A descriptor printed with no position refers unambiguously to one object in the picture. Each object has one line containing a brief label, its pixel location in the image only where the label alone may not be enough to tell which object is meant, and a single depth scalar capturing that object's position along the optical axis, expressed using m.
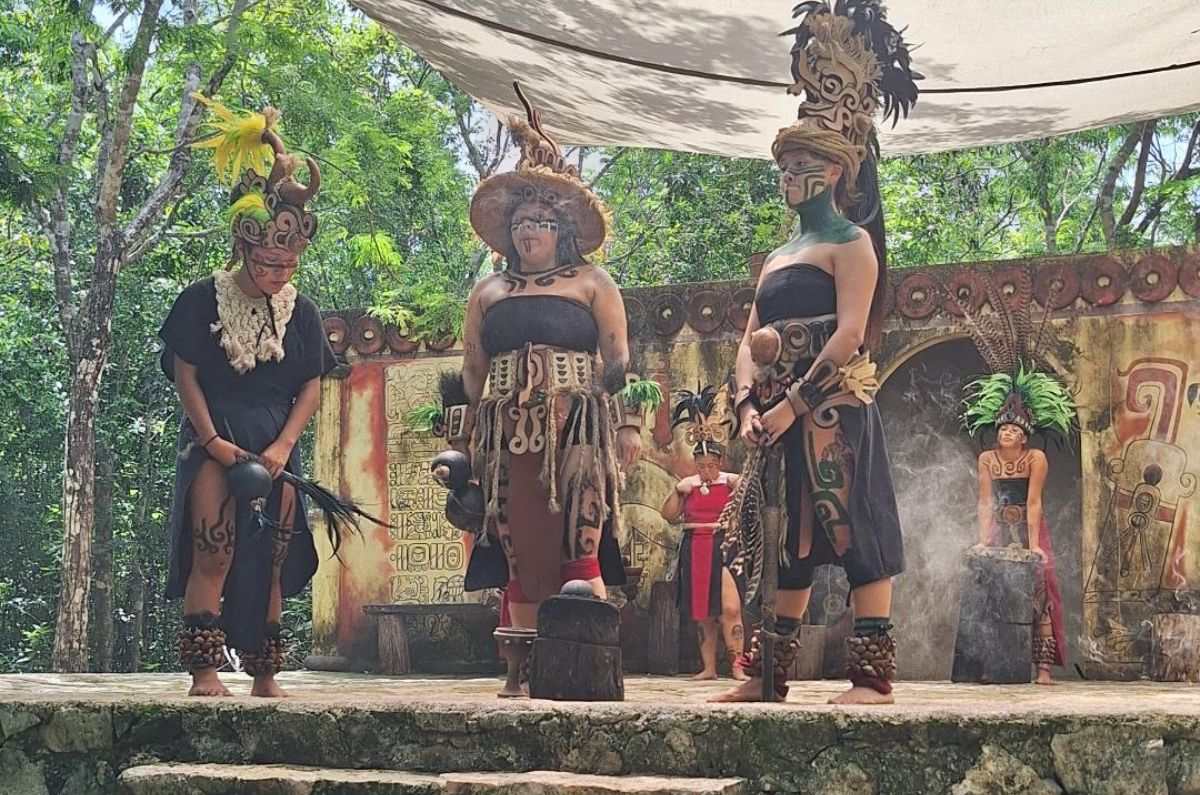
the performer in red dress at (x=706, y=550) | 9.41
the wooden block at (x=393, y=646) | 10.52
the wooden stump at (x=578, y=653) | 5.02
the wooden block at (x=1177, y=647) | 9.20
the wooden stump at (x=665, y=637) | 10.23
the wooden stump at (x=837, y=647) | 9.93
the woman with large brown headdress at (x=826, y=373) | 5.05
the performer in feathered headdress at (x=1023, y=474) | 8.84
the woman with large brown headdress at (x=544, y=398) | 6.01
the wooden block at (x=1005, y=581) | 8.48
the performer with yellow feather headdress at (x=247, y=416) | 5.84
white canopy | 7.13
